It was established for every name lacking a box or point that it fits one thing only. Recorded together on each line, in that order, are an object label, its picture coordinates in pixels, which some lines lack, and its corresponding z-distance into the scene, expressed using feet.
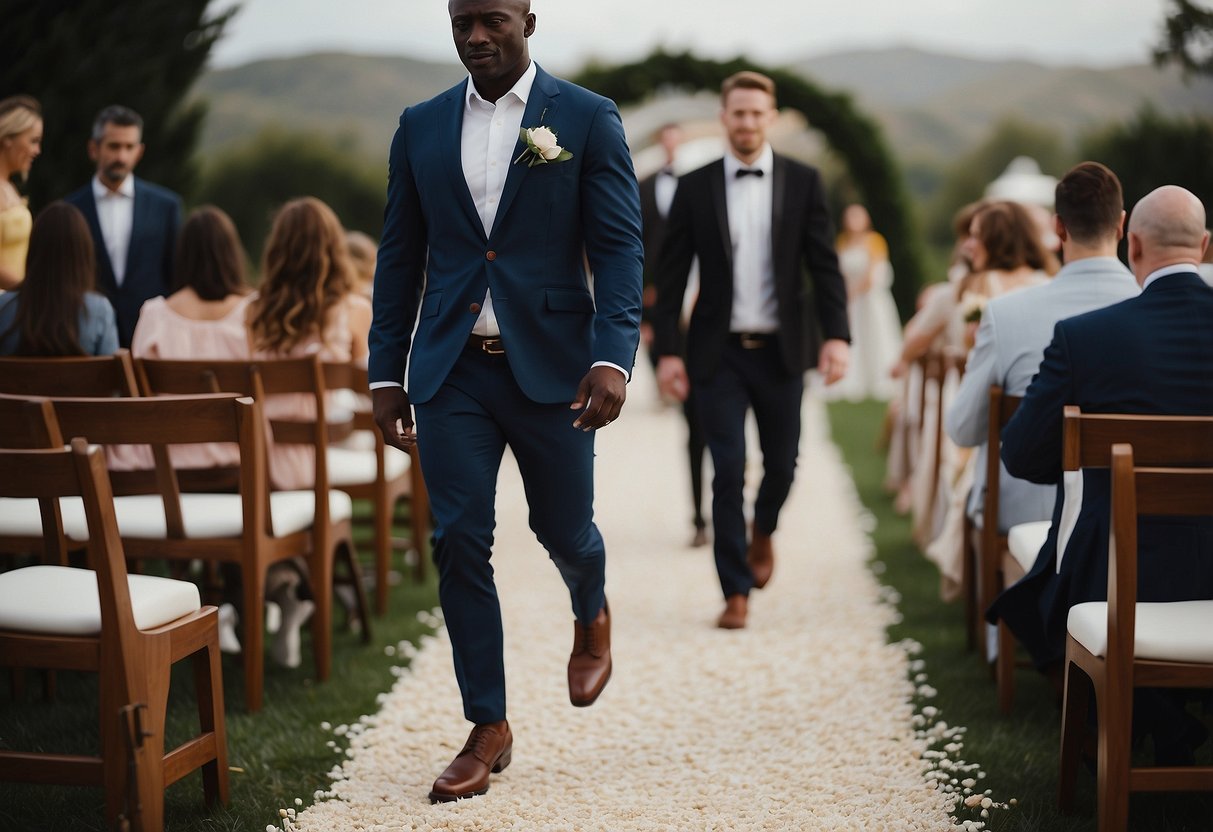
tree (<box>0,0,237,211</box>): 27.43
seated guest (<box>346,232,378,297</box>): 25.89
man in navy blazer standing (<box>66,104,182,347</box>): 23.27
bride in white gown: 58.39
